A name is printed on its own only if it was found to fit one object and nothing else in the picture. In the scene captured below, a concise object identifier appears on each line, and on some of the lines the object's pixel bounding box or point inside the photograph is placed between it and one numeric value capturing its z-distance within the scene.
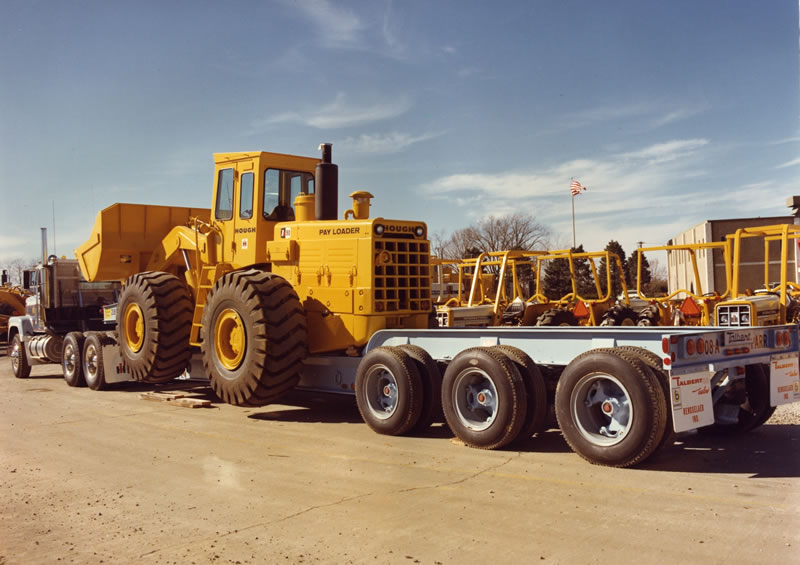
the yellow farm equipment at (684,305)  15.25
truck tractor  17.22
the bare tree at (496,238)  57.89
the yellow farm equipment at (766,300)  13.04
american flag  40.25
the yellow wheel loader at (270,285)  10.08
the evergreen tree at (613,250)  58.58
